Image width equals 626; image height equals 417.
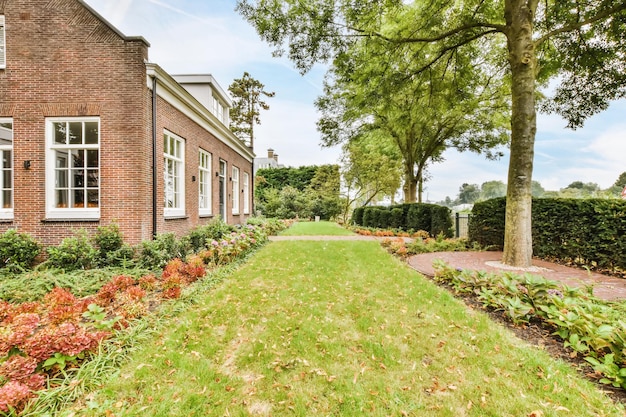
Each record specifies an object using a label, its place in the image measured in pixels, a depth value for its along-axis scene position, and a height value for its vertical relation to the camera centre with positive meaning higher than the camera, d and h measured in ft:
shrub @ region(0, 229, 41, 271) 19.16 -2.80
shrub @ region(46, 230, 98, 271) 18.81 -3.03
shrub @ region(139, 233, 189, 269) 19.93 -3.05
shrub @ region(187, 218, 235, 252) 25.98 -2.34
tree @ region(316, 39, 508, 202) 25.35 +13.79
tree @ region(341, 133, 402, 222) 69.28 +11.13
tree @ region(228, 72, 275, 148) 86.99 +33.64
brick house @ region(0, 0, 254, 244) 20.95 +7.42
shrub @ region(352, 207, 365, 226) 71.25 -1.92
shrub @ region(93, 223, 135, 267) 19.70 -2.71
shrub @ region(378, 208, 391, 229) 54.82 -1.93
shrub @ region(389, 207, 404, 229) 50.40 -1.72
